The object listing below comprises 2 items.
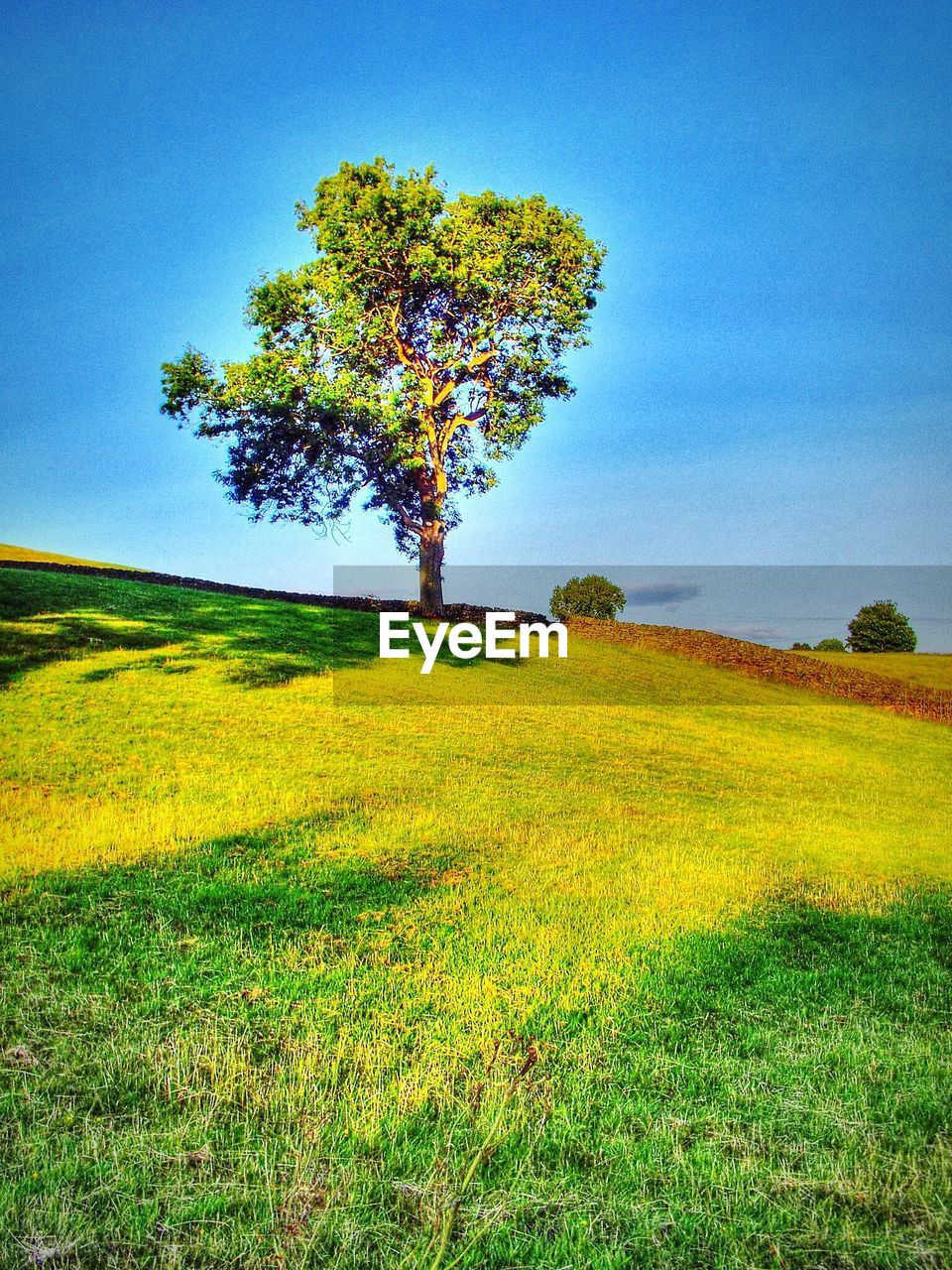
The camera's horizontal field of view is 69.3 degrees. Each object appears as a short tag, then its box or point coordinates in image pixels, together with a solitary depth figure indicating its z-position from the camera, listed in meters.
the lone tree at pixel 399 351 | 25.62
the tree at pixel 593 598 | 68.06
